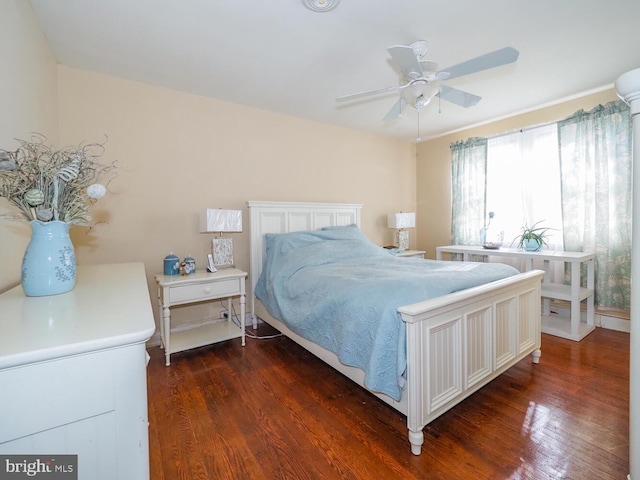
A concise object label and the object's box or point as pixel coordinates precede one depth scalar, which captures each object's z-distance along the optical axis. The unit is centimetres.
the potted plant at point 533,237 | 324
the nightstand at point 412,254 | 393
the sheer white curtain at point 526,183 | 332
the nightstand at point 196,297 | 237
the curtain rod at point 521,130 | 332
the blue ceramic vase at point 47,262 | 106
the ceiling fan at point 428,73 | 168
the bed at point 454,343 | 144
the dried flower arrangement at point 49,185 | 104
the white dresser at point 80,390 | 60
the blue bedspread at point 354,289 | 150
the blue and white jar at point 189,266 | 264
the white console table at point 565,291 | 273
